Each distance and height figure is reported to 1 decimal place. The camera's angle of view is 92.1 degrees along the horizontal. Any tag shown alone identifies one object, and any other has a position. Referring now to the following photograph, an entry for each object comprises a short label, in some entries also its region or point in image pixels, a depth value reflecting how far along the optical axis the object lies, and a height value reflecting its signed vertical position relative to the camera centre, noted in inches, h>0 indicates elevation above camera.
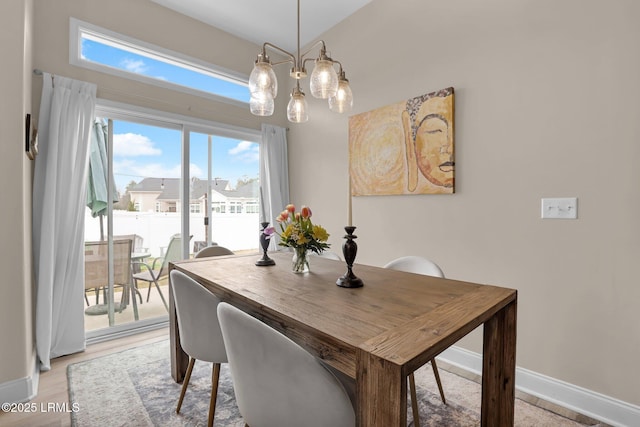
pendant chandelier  61.8 +25.8
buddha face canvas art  88.6 +20.0
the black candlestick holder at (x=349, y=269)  54.1 -11.0
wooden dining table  30.7 -14.3
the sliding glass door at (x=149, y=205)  107.7 +1.0
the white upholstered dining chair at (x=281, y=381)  34.0 -19.5
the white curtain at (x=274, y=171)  142.3 +17.6
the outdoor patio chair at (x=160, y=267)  117.1 -23.1
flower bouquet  61.0 -4.9
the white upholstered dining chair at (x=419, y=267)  70.2 -14.0
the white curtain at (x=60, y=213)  87.0 -1.7
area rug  64.8 -44.6
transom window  100.3 +53.6
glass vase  65.9 -11.3
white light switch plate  68.0 +0.6
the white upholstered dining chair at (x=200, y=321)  56.4 -21.1
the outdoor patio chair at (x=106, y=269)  105.9 -21.7
